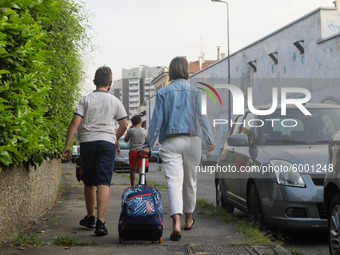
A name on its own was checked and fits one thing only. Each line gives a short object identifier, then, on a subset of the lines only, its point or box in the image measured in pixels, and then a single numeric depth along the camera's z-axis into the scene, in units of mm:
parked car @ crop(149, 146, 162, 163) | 44219
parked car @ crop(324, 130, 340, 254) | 4787
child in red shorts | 11477
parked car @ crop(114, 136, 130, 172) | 26020
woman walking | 5938
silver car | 6113
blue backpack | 5293
